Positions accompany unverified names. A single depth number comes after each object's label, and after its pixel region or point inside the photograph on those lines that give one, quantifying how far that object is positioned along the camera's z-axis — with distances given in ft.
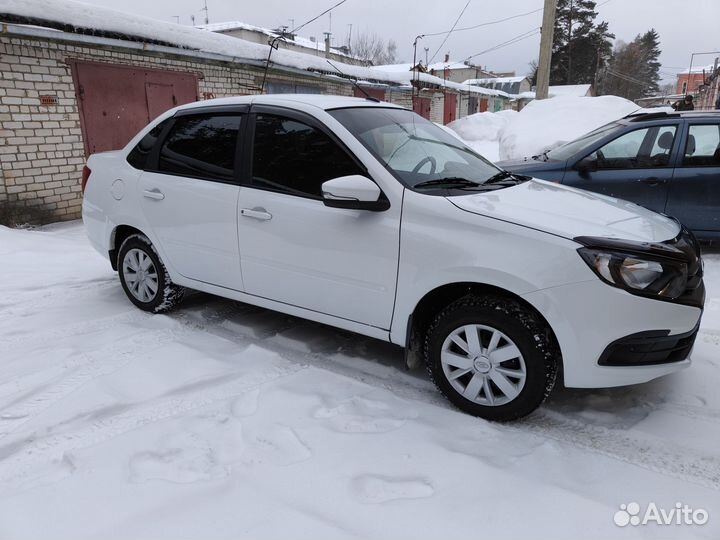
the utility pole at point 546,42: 38.28
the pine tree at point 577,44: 163.84
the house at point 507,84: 156.97
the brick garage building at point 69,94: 23.03
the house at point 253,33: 105.19
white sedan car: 7.94
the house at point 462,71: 179.83
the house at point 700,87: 146.93
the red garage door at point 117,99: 26.50
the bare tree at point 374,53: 167.22
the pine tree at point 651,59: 238.68
